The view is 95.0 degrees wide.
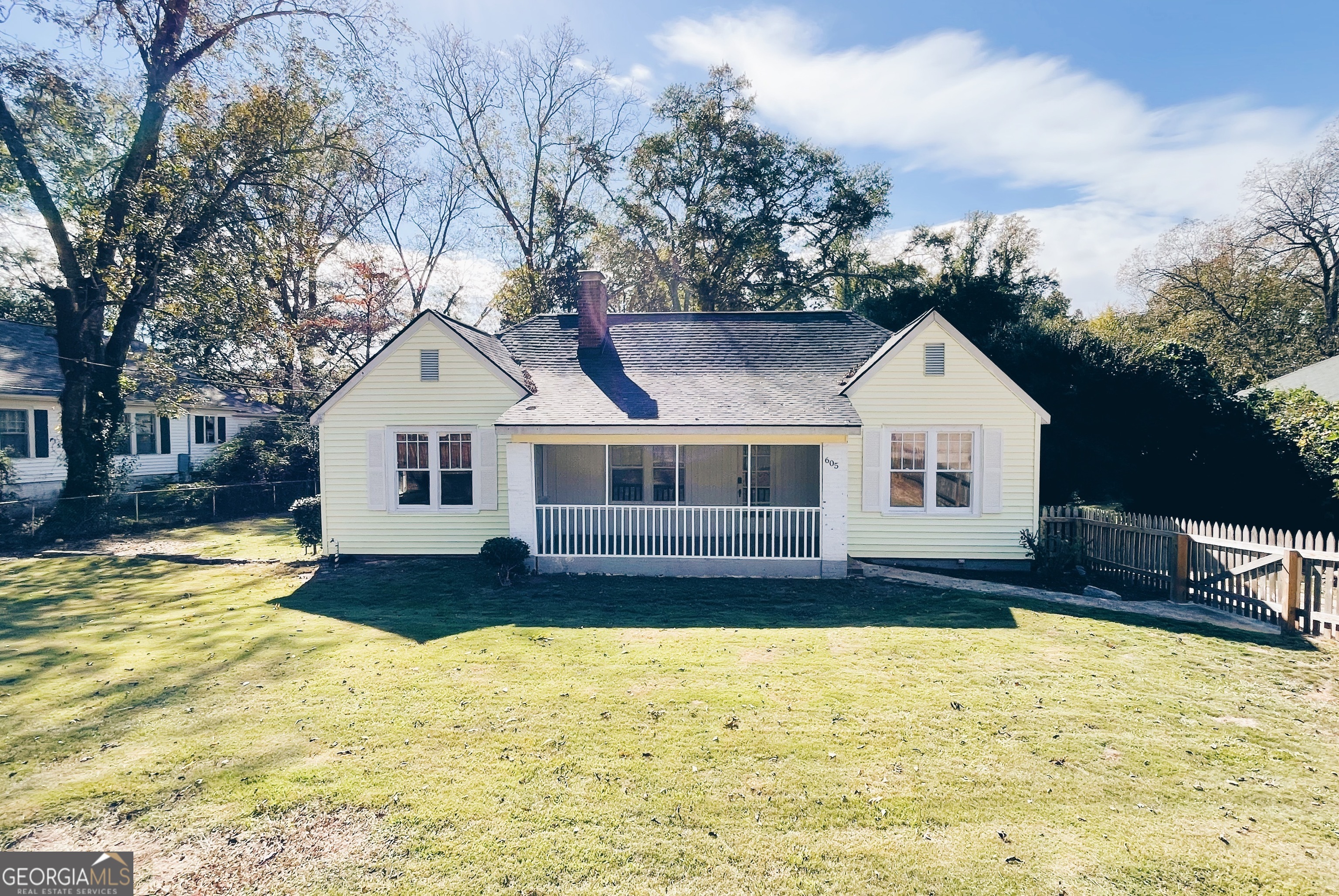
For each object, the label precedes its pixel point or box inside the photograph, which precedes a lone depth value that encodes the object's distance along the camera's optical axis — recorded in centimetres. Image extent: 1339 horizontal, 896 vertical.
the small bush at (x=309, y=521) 1366
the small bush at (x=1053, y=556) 1213
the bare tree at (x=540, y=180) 3262
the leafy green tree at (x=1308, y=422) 1295
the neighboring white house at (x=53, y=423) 2078
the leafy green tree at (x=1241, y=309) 3119
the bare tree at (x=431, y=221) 3269
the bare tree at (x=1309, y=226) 3070
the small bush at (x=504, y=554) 1173
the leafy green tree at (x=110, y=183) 1809
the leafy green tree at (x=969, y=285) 2089
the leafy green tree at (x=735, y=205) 3244
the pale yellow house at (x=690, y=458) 1219
